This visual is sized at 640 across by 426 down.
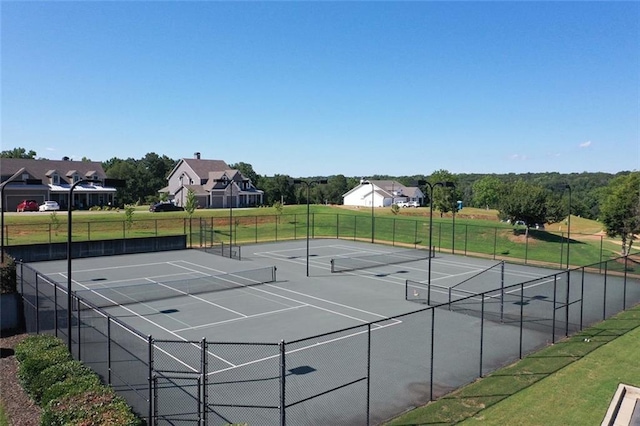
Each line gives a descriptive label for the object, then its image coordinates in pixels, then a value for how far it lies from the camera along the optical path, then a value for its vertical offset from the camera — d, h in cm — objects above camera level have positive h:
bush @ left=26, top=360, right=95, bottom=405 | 1280 -485
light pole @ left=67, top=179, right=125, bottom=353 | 1358 -90
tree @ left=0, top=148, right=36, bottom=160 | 10464 +683
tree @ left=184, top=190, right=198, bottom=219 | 5982 -185
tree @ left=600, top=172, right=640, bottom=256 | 3959 -122
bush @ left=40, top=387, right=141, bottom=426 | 1020 -472
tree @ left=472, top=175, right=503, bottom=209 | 14600 +26
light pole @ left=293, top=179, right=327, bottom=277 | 2912 +57
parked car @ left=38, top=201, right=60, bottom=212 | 6166 -257
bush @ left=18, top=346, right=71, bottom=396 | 1362 -483
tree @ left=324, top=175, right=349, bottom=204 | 13023 +29
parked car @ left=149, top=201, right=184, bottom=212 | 6994 -268
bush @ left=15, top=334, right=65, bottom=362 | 1480 -484
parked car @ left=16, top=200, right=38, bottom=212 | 6131 -259
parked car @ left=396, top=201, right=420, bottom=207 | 10981 -245
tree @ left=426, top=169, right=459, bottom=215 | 7288 -80
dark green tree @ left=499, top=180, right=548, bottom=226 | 4838 -99
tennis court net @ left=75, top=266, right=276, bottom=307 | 2505 -548
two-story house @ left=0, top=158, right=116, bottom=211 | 6544 +29
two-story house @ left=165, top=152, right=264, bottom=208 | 8206 +60
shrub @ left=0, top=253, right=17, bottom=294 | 2053 -382
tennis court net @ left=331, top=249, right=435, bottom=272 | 3656 -537
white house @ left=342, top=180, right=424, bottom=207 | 11194 -61
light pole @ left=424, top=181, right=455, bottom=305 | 2265 +43
